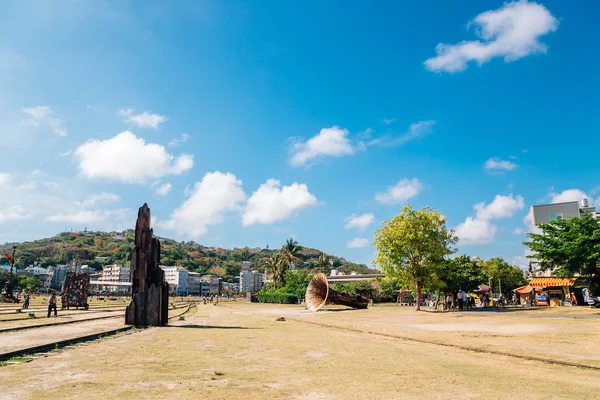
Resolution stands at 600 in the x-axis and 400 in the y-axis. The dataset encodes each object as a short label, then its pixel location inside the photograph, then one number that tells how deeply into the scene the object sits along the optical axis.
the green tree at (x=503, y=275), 91.32
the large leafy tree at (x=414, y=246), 37.38
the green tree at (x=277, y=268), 88.74
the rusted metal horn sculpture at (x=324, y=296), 43.99
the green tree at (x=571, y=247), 28.25
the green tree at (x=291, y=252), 89.12
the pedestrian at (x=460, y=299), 37.36
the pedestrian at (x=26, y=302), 34.34
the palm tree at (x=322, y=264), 91.31
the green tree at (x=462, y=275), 43.13
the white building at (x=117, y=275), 192.45
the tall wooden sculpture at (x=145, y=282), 19.50
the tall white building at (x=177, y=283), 195.75
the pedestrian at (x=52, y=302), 25.15
